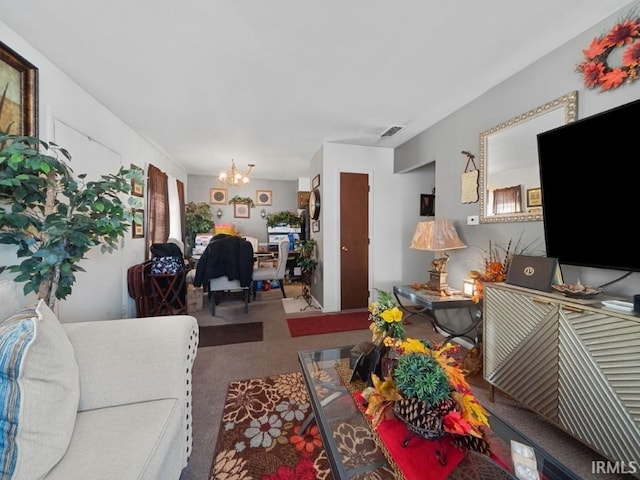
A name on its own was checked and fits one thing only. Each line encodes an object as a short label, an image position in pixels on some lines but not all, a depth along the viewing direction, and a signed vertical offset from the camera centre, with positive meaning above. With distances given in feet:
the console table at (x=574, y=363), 3.44 -2.12
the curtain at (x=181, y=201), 14.74 +2.49
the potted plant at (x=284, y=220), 19.15 +1.59
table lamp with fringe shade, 7.68 -0.11
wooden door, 11.82 -0.02
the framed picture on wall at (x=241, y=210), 19.58 +2.49
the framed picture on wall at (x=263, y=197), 20.08 +3.58
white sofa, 2.36 -1.90
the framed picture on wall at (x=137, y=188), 9.93 +2.26
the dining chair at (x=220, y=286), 11.22 -2.10
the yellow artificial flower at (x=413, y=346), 3.08 -1.38
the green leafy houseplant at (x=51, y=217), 4.01 +0.49
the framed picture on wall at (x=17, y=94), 4.88 +3.17
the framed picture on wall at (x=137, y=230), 9.93 +0.49
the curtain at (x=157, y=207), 11.17 +1.70
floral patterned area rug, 3.97 -3.72
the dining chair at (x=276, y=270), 13.19 -1.65
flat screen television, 3.83 +0.85
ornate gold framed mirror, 5.54 +2.00
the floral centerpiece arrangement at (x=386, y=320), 3.85 -1.31
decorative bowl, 4.22 -0.95
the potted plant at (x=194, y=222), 17.07 +1.35
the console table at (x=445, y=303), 6.73 -1.80
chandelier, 14.24 +3.80
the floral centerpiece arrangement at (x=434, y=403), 2.65 -1.86
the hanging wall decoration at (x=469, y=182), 7.54 +1.78
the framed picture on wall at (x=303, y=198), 18.85 +3.25
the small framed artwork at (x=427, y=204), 12.57 +1.79
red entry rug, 9.61 -3.52
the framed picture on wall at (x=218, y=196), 19.03 +3.55
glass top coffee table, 2.56 -2.53
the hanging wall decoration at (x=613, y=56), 4.30 +3.39
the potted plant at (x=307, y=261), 12.90 -1.11
